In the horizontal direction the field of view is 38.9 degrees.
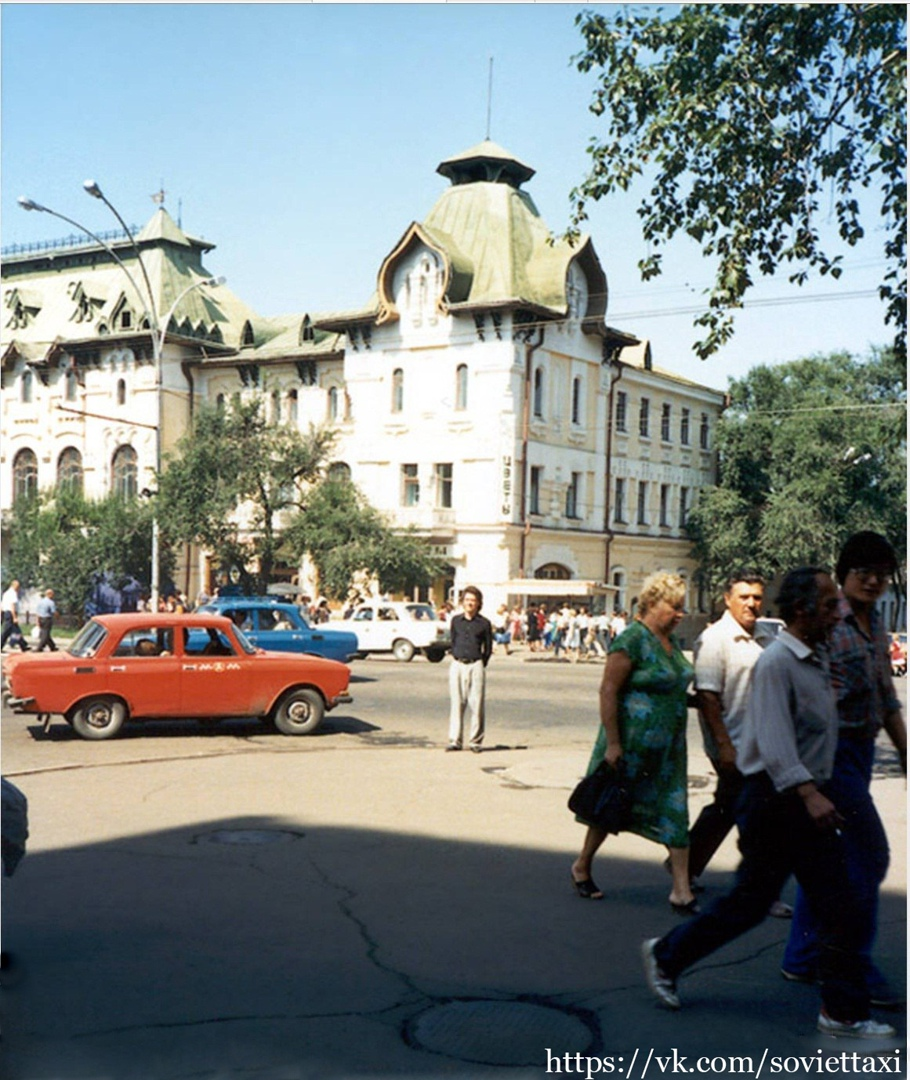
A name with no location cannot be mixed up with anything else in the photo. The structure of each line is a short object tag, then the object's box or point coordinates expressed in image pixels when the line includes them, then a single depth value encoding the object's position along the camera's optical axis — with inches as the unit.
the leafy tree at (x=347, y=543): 1541.6
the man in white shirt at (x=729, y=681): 254.8
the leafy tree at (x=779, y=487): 1706.4
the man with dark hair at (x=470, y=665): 502.3
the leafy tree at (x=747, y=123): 330.0
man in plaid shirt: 191.3
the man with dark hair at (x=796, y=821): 180.9
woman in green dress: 253.0
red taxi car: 530.0
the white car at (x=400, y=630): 1246.3
